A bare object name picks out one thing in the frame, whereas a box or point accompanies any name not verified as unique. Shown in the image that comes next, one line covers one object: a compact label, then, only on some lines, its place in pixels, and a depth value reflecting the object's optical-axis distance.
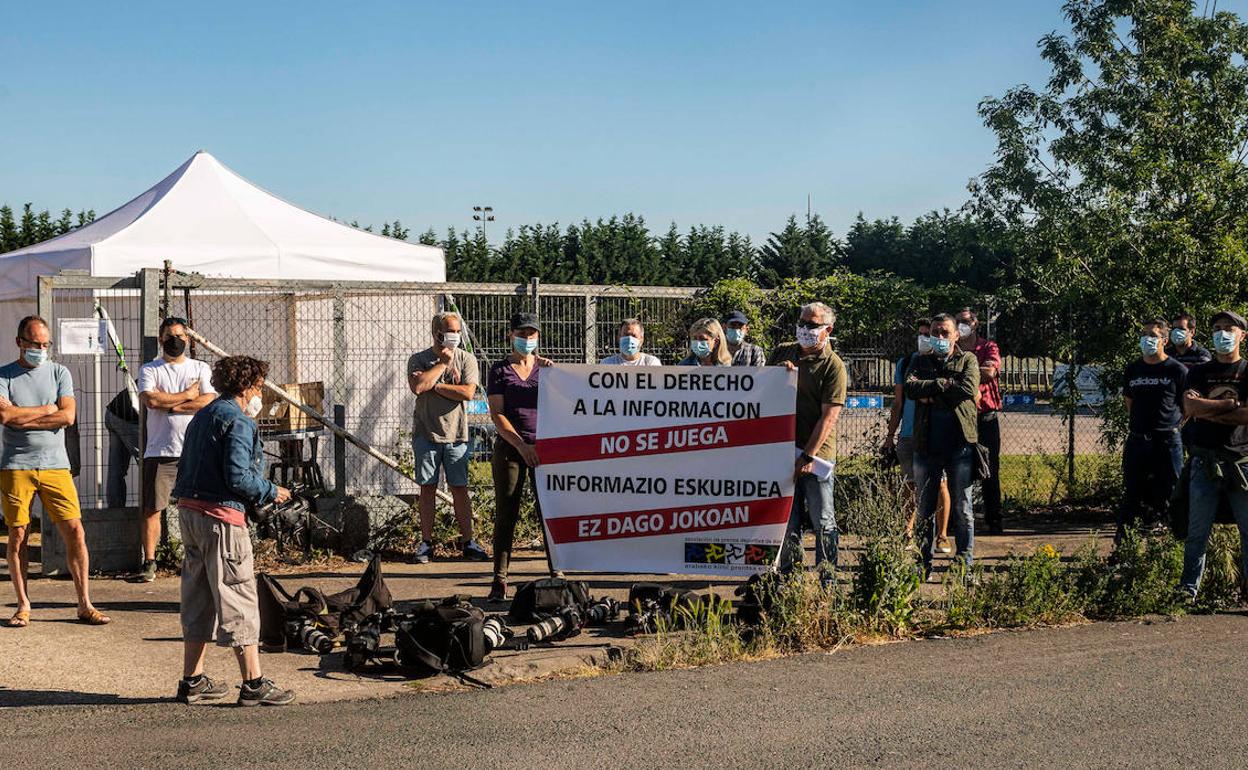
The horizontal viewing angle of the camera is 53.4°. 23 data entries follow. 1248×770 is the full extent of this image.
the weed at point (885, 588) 7.61
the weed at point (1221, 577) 8.50
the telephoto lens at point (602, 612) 7.84
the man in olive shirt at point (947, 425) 9.09
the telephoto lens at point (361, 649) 6.77
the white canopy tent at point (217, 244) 12.74
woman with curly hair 6.12
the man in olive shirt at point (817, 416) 8.20
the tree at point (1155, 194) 12.27
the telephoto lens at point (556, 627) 7.31
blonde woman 9.12
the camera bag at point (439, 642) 6.70
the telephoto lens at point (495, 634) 6.94
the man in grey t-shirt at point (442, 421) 10.24
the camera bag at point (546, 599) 7.72
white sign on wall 9.41
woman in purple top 8.69
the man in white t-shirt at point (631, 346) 8.96
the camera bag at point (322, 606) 7.31
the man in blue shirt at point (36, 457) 7.90
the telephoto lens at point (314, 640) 7.19
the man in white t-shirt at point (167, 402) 9.02
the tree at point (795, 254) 48.53
